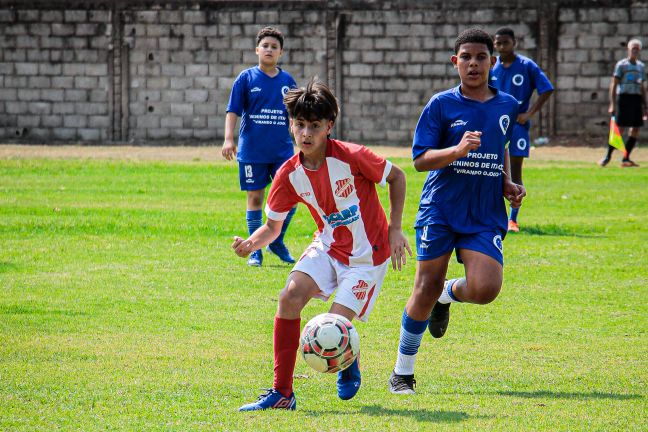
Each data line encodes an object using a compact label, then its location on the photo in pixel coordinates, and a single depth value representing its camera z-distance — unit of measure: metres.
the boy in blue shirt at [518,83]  25.45
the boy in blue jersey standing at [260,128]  22.56
